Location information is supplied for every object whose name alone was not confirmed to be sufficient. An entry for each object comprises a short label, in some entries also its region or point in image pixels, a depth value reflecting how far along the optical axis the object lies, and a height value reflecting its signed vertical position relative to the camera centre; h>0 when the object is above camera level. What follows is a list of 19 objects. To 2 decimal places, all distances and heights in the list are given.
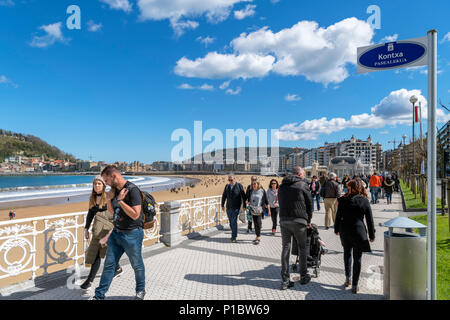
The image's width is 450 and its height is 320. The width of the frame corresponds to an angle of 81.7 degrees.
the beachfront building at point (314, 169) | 43.41 -1.37
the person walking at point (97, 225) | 3.69 -0.89
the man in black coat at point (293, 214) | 3.86 -0.78
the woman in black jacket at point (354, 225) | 3.74 -0.93
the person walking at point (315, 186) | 11.71 -1.12
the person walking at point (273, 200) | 7.60 -1.11
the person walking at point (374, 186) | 13.88 -1.35
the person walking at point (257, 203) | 6.52 -1.06
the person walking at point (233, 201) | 6.66 -1.00
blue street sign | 2.87 +1.25
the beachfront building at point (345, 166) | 42.22 -0.64
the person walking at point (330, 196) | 8.41 -1.10
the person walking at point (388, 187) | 14.48 -1.41
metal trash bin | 3.25 -1.30
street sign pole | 2.71 +0.02
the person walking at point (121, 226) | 3.20 -0.79
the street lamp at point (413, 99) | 14.78 +3.60
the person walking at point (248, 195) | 6.73 -0.89
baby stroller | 4.45 -1.55
